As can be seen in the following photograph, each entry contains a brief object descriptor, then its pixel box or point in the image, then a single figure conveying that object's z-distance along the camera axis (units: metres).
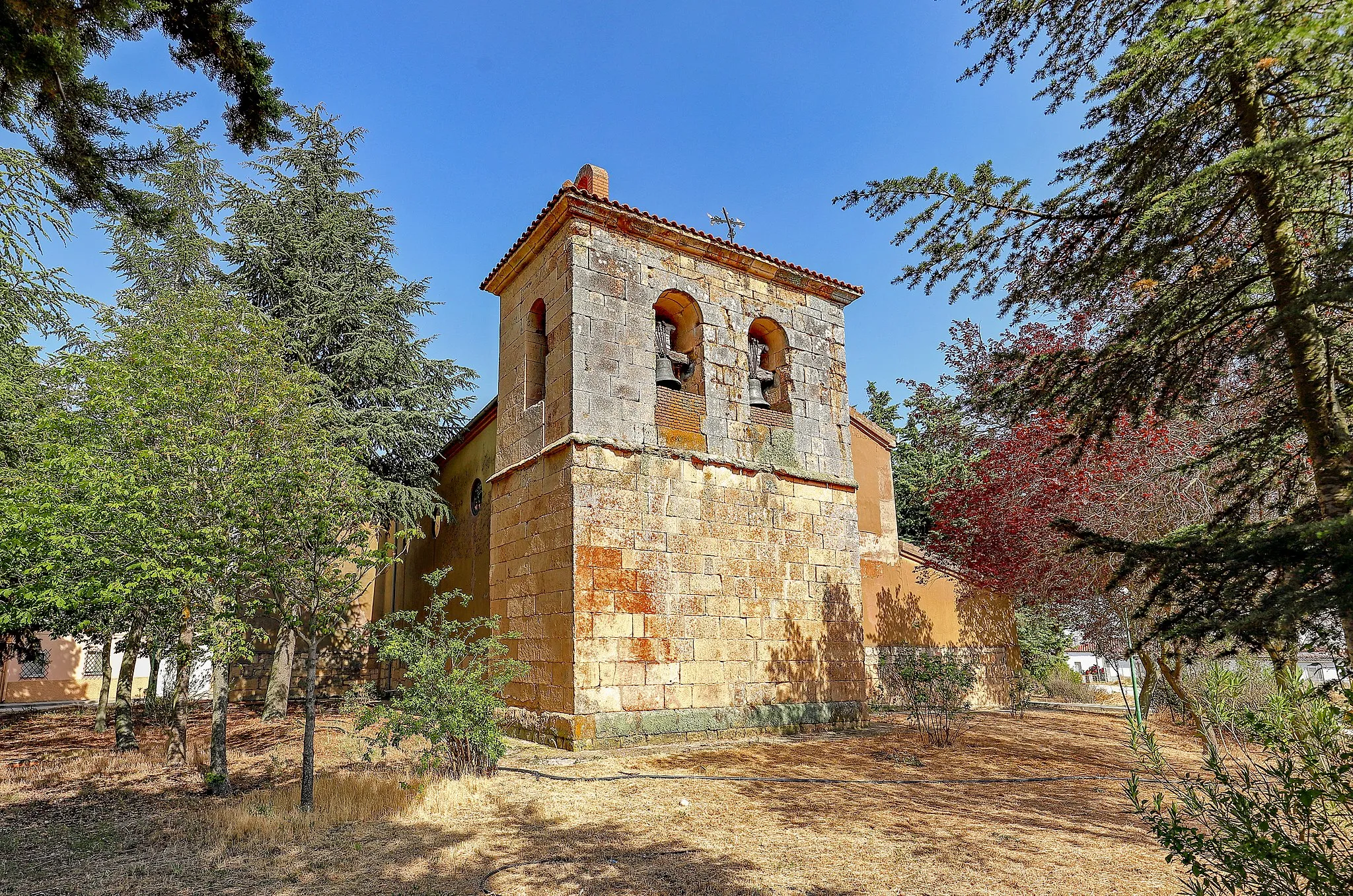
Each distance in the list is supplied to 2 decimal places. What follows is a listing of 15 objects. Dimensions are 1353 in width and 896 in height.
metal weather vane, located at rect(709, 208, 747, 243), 11.51
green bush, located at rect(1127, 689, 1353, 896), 2.62
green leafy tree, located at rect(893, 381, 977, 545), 18.78
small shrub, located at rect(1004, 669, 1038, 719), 13.65
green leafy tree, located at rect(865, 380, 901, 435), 27.84
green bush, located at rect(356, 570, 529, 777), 6.89
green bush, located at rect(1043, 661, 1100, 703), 17.89
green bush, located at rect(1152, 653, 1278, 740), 3.85
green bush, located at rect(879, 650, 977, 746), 10.02
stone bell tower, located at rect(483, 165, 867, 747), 9.10
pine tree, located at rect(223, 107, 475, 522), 14.42
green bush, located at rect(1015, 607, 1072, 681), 19.30
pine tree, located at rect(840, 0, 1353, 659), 3.15
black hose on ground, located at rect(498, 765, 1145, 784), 7.36
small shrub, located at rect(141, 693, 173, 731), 13.00
